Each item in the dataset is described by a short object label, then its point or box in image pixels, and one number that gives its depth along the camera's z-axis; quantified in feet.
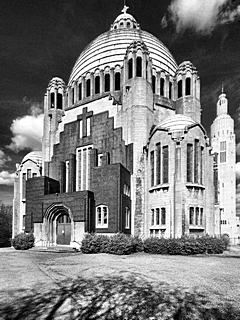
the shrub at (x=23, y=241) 104.01
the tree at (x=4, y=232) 147.48
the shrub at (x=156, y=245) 83.20
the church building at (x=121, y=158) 100.53
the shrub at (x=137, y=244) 85.47
